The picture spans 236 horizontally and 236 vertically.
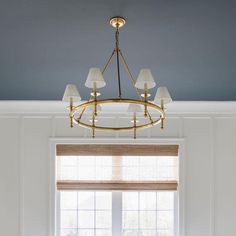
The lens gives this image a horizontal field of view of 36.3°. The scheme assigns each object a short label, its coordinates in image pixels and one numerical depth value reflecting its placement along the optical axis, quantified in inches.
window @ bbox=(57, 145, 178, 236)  183.0
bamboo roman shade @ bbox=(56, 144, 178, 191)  182.7
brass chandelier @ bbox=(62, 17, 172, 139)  92.3
